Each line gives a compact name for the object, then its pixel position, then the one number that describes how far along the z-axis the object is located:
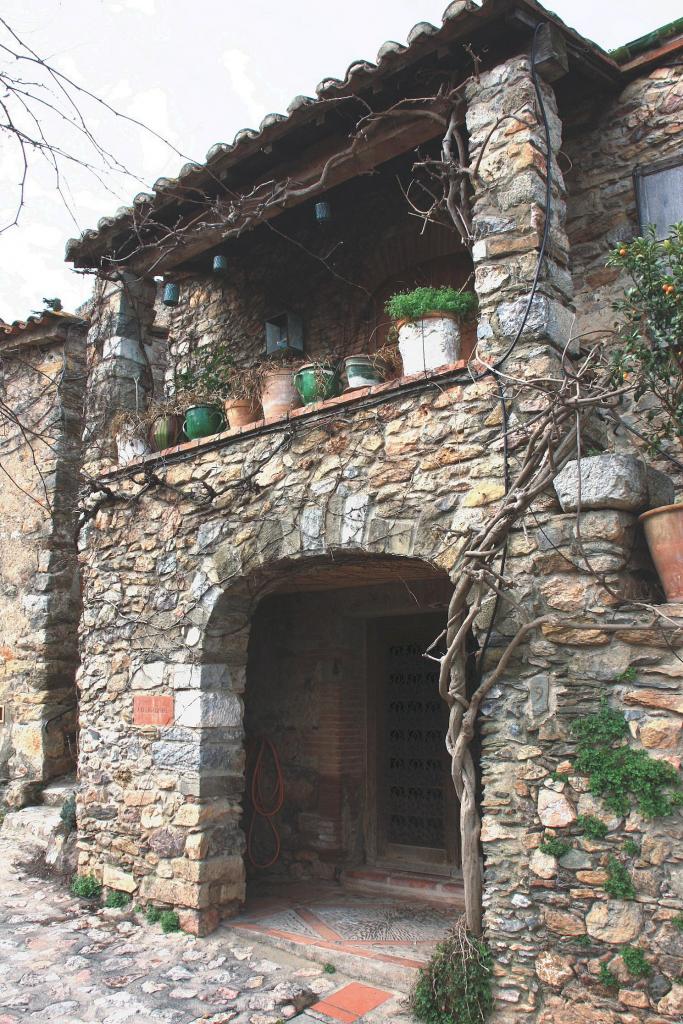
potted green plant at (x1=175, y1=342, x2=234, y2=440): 5.97
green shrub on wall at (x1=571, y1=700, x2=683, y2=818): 3.33
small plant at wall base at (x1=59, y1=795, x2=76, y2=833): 6.41
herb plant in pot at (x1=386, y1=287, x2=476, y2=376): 4.58
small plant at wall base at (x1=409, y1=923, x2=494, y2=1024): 3.62
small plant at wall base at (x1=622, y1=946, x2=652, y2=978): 3.26
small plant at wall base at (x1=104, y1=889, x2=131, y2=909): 5.55
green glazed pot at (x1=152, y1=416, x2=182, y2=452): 6.23
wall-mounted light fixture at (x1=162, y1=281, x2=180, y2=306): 6.59
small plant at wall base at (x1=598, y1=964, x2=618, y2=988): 3.33
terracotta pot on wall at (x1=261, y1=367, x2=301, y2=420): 5.40
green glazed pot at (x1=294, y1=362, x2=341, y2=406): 5.16
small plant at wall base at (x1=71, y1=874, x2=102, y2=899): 5.79
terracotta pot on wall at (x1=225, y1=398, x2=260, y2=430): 5.66
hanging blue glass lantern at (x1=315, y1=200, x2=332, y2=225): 5.52
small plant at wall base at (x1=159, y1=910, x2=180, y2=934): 5.14
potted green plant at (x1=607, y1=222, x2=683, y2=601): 3.80
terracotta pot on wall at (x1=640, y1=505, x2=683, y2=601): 3.45
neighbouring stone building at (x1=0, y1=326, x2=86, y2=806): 7.66
